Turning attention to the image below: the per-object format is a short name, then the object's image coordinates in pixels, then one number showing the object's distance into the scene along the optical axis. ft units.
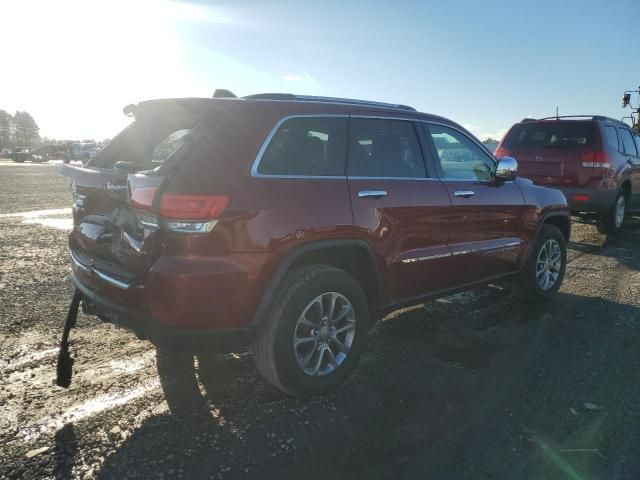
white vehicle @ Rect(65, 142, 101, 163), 138.74
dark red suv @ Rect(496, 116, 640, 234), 25.46
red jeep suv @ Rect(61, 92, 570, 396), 8.36
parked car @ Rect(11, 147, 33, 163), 143.74
